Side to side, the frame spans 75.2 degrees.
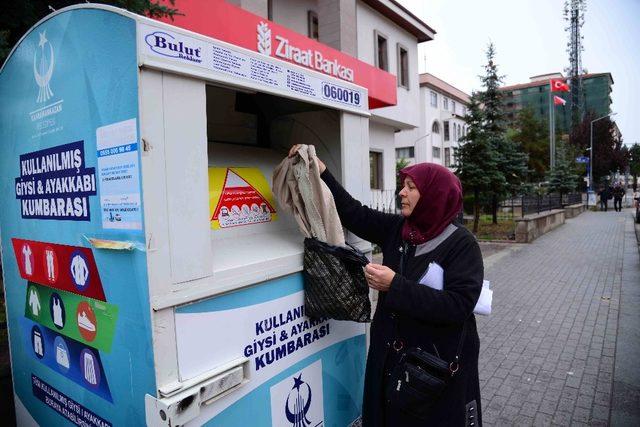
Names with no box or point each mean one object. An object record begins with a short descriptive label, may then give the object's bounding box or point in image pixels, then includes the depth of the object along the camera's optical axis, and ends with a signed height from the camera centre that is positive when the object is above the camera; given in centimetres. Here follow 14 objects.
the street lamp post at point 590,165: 3313 +99
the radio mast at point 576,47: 5109 +1614
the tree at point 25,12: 277 +127
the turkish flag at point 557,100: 2777 +530
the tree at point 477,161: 1466 +72
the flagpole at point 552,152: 2755 +178
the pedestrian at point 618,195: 2564 -114
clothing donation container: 142 -20
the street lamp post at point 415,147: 3472 +310
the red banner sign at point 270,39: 628 +278
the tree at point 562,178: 2716 +5
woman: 183 -51
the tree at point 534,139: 3906 +393
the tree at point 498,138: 1528 +157
